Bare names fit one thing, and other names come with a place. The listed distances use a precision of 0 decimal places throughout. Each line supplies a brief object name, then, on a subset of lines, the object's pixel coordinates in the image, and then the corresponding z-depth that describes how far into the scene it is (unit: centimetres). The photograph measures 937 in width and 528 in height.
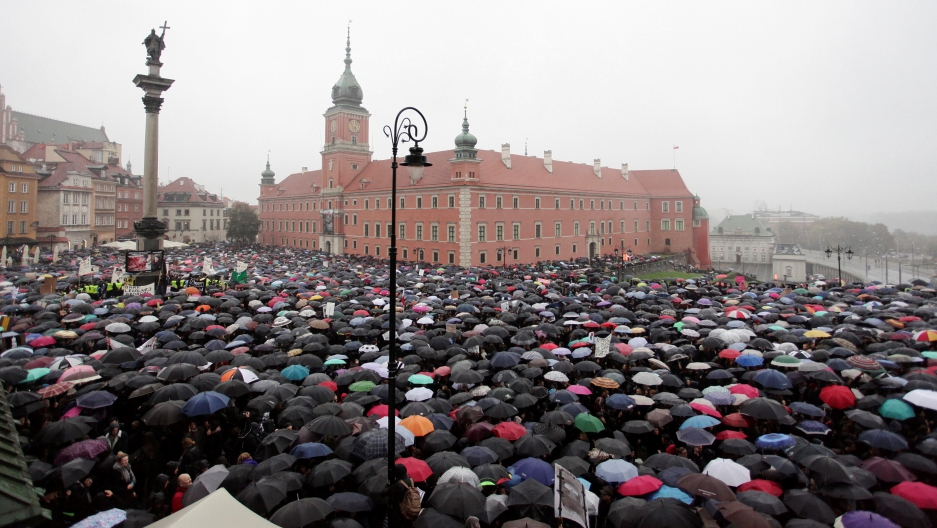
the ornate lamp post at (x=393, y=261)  696
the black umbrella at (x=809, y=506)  695
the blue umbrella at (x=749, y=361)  1362
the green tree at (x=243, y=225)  7756
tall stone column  2667
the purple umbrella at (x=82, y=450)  844
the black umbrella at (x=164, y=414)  984
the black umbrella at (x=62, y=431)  899
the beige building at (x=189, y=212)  8788
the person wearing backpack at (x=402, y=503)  702
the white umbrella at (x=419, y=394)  1165
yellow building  5325
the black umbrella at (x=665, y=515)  655
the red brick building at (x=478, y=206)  4831
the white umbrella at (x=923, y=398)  1042
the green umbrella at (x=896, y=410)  1055
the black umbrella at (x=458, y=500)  701
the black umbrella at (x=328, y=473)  790
